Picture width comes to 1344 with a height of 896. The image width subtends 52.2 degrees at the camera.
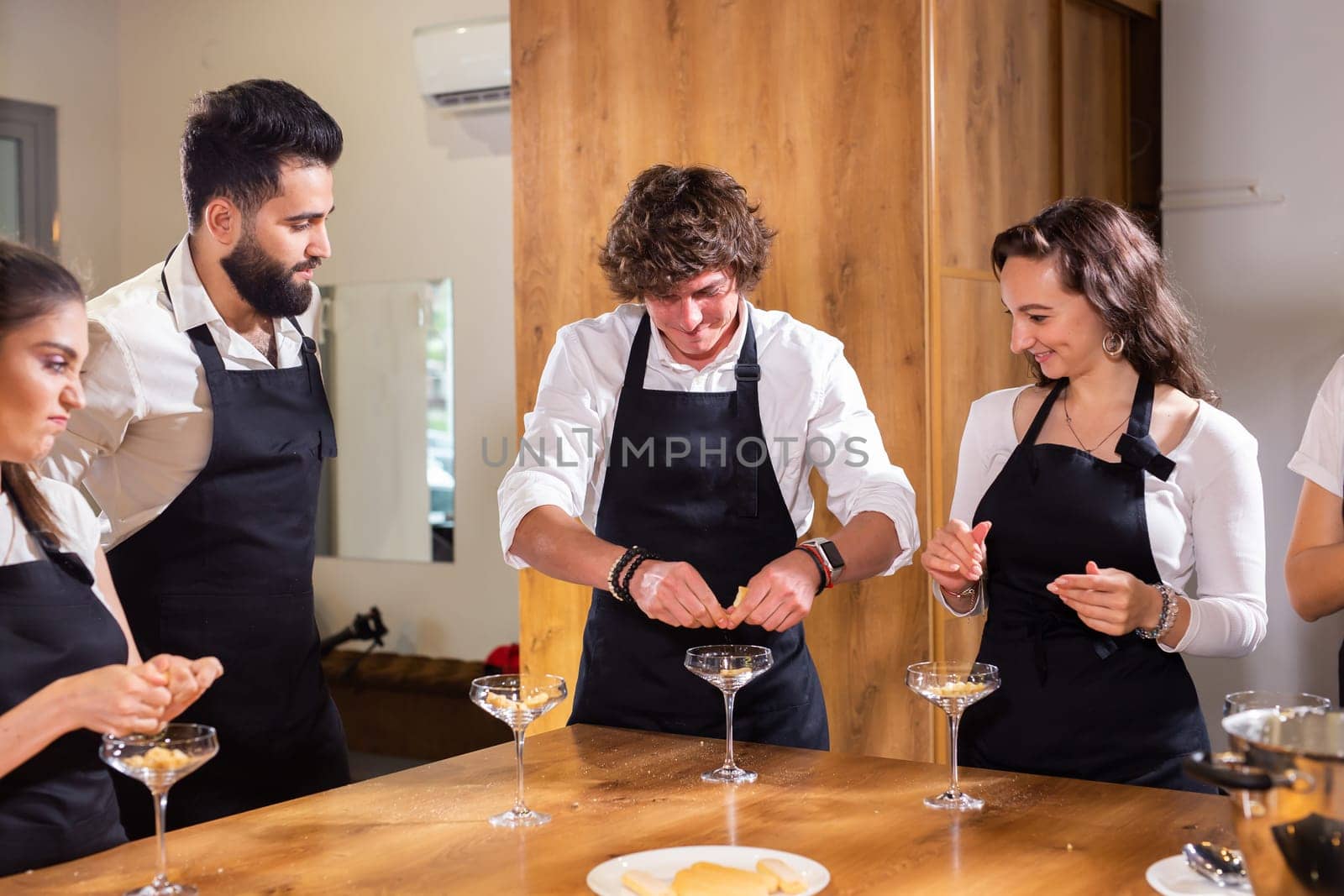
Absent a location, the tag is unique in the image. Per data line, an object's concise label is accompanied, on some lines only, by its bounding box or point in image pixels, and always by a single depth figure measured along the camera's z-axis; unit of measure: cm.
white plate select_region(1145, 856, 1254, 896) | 145
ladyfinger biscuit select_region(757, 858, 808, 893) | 148
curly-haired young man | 247
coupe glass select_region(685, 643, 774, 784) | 201
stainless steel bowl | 118
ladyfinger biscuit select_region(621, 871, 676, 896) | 146
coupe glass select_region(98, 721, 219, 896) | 153
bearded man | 221
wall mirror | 520
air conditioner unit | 482
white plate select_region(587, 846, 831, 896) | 150
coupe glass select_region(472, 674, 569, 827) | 179
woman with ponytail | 165
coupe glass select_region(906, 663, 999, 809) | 184
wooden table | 156
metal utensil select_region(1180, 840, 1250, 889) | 146
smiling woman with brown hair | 224
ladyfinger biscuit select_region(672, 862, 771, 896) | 145
